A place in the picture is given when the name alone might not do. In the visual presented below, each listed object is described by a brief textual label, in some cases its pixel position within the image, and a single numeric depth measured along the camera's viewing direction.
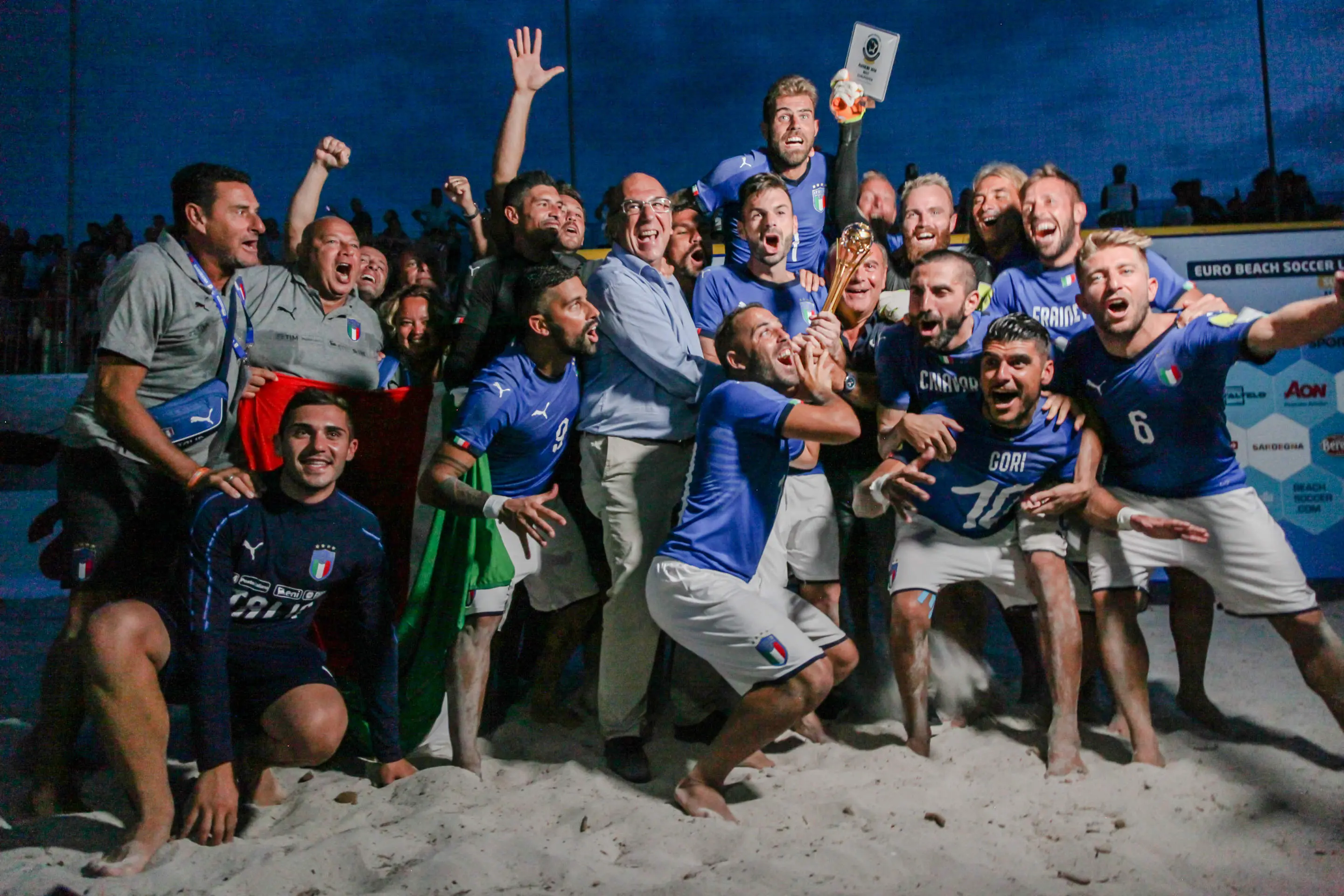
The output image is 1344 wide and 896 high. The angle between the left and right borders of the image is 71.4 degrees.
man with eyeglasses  3.12
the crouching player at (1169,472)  2.96
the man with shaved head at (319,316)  3.46
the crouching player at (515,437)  3.12
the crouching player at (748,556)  2.67
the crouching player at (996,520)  3.05
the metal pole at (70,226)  6.58
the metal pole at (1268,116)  6.18
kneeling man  2.56
